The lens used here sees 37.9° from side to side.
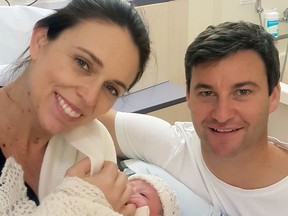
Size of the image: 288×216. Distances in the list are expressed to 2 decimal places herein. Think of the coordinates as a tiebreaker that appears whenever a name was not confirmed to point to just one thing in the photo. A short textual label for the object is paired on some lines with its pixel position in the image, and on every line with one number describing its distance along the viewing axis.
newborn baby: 1.41
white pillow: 1.73
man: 1.34
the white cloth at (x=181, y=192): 1.47
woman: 1.01
